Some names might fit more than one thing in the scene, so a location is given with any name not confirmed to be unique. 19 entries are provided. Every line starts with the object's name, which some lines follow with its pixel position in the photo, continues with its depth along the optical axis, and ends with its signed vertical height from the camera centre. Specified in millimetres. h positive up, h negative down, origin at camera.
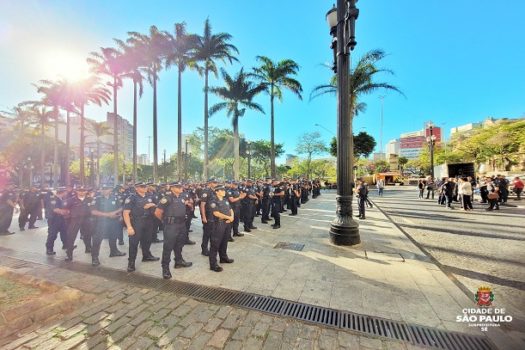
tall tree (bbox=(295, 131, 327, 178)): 43125 +5529
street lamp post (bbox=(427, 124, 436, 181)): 22517 +3832
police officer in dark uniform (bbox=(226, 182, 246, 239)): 7016 -668
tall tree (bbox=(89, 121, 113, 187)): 44625 +9614
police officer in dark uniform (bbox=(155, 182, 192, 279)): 4609 -874
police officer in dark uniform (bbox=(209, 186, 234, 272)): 4883 -1011
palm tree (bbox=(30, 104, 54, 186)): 37203 +10132
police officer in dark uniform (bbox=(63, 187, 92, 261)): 5723 -830
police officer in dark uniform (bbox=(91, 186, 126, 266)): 5620 -853
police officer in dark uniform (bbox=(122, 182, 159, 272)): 4953 -821
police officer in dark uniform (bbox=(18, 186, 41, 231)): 9649 -1022
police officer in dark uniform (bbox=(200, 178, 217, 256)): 5207 -796
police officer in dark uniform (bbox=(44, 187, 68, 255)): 6234 -1082
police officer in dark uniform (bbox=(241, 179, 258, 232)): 8585 -1037
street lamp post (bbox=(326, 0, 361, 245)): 6383 +927
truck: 21000 +747
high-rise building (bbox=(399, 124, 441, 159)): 133500 +17999
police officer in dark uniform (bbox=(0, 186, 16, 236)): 8735 -1077
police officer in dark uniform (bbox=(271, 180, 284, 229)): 9062 -783
